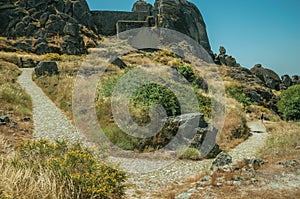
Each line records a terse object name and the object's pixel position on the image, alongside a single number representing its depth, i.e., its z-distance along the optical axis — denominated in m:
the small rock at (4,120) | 8.93
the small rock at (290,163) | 7.19
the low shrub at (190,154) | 8.96
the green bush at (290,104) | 21.27
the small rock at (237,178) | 6.37
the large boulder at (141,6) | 51.12
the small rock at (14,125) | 8.85
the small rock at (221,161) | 7.68
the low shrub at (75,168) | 4.82
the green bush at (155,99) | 10.71
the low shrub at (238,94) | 22.69
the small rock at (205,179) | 6.64
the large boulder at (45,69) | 19.09
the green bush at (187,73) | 22.80
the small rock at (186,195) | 5.58
